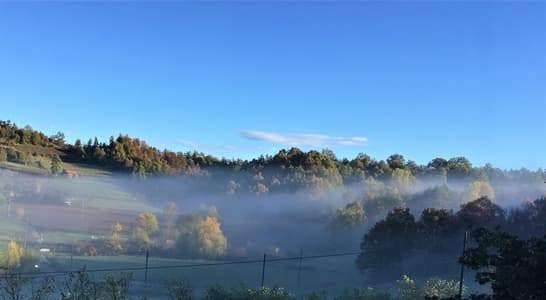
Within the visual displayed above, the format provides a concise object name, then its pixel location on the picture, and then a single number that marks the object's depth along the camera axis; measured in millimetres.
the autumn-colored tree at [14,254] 45328
